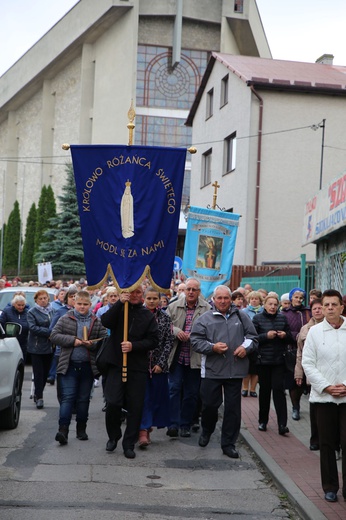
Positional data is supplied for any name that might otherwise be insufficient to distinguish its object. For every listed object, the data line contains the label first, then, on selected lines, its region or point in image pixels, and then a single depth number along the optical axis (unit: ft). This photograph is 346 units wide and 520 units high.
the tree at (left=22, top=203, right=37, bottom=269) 222.07
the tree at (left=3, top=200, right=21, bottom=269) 236.02
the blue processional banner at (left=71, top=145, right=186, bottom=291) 32.24
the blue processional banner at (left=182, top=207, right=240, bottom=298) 50.03
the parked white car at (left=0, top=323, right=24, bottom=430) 33.55
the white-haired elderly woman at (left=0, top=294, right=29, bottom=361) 47.21
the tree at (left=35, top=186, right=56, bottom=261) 211.61
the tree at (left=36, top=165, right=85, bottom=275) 159.02
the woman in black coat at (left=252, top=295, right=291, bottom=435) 35.24
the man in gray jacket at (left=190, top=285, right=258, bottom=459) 31.01
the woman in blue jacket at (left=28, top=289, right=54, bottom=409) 42.19
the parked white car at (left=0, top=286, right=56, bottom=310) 65.75
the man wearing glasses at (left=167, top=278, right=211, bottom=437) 34.42
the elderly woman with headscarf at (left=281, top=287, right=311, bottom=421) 39.06
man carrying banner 30.22
